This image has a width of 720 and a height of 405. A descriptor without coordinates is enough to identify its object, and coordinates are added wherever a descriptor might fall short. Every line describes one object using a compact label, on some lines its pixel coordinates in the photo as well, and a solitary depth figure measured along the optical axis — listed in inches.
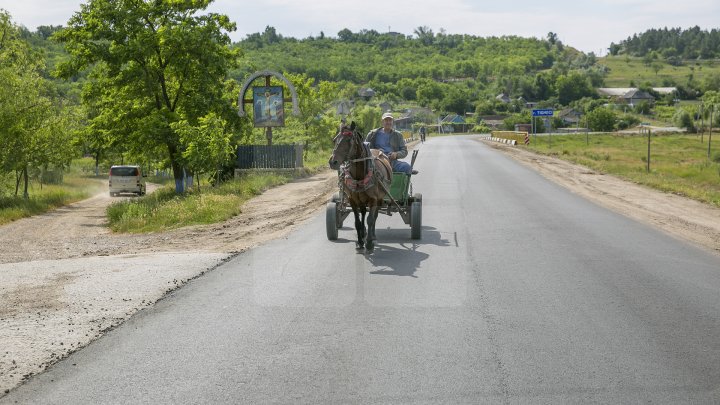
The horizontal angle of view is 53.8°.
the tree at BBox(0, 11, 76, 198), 1300.4
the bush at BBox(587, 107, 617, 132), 5659.5
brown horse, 425.4
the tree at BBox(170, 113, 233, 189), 1178.0
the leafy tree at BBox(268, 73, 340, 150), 2479.1
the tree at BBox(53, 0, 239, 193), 1252.5
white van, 1713.8
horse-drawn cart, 512.7
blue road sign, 2493.8
